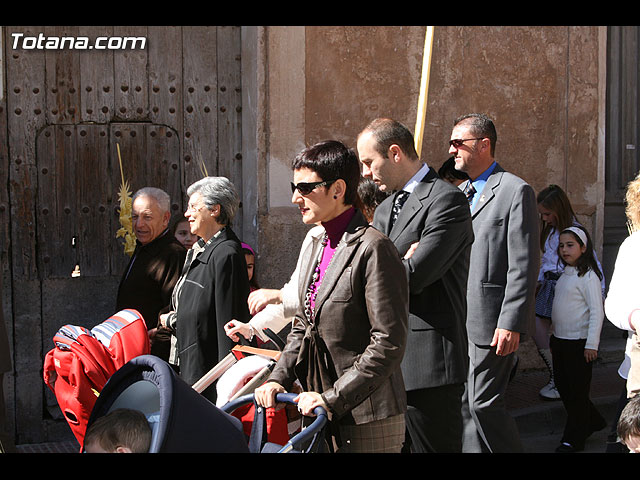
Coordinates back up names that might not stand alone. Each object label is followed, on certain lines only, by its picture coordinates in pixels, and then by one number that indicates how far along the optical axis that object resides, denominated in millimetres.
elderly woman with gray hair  4297
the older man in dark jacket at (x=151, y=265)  5312
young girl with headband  5582
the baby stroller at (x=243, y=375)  3424
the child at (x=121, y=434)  2848
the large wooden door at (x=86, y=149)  6020
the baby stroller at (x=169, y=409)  2621
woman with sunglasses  2859
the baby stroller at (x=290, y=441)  2775
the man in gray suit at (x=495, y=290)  4340
